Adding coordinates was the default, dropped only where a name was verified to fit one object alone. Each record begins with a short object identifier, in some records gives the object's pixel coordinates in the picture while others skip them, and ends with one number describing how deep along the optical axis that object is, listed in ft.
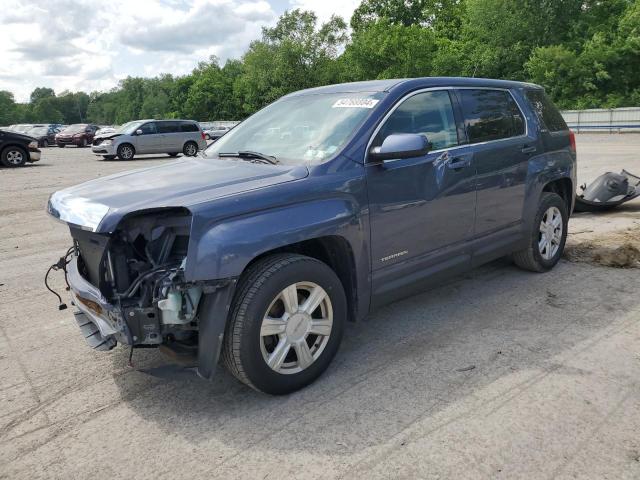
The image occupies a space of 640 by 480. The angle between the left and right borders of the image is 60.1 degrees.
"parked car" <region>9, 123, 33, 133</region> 136.42
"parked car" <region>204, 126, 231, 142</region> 114.52
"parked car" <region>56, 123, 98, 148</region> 118.05
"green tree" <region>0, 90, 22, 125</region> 353.72
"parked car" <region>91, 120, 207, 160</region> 73.97
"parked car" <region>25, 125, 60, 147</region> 128.49
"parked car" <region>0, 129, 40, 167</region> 61.56
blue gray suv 9.62
